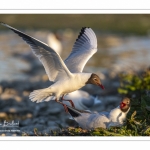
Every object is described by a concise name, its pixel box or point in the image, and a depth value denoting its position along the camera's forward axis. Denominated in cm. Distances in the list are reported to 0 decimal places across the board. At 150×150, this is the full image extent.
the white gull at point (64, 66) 1038
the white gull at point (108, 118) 1002
